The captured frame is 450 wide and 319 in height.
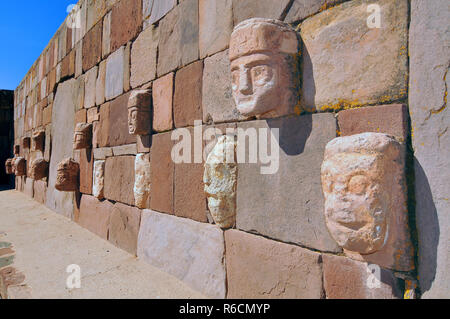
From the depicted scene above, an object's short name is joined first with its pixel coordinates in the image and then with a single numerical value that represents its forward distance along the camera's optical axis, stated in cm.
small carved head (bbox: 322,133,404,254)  108
